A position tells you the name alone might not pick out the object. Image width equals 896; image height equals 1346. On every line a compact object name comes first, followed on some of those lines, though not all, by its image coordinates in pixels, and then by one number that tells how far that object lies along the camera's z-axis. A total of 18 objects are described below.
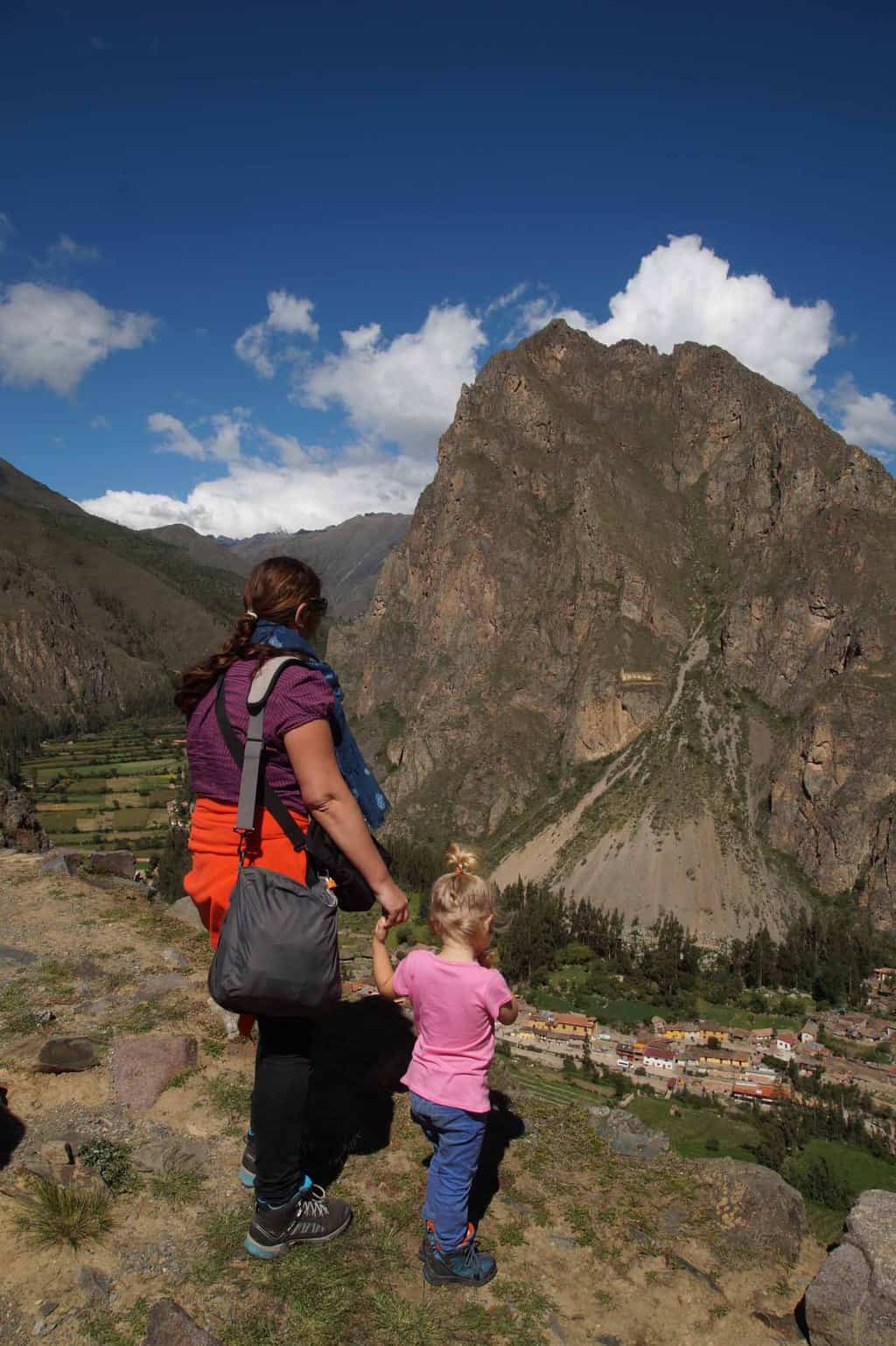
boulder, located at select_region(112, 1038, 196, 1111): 6.79
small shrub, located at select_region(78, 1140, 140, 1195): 5.46
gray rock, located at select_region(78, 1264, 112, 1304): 4.39
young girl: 4.93
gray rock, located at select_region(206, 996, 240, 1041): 8.06
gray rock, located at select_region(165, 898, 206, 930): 12.31
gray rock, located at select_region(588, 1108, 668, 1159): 7.43
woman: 4.33
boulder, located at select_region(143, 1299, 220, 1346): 4.07
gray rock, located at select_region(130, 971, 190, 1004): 8.92
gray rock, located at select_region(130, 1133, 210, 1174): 5.73
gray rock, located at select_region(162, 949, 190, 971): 9.89
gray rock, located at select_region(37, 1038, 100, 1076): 6.97
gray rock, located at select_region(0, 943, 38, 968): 9.59
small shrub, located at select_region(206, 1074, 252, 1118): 6.65
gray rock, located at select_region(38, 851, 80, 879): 14.02
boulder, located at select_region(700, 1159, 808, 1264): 5.90
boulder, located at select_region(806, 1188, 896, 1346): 4.74
